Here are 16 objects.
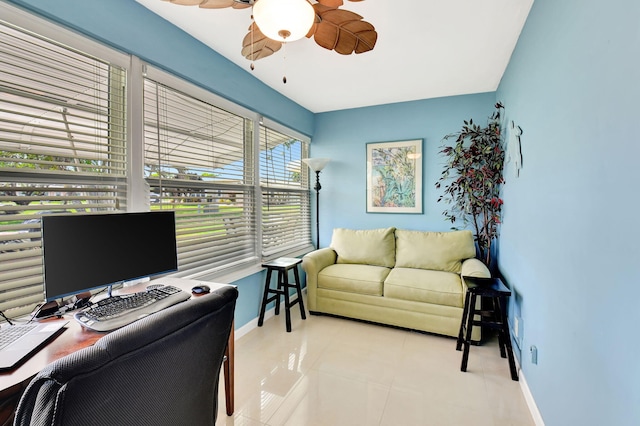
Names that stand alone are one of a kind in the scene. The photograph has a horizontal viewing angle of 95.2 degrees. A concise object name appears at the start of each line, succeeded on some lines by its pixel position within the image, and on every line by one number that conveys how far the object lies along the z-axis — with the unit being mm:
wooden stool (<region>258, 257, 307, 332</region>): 2895
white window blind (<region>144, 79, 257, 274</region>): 2102
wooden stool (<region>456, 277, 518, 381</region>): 2223
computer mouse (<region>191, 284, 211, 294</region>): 1680
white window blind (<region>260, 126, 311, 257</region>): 3334
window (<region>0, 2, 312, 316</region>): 1403
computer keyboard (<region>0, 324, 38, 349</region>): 1065
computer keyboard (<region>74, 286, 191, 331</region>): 1243
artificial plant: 2998
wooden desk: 849
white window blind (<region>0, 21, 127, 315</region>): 1379
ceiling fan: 1237
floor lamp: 3803
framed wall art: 3695
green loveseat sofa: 2732
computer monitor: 1252
